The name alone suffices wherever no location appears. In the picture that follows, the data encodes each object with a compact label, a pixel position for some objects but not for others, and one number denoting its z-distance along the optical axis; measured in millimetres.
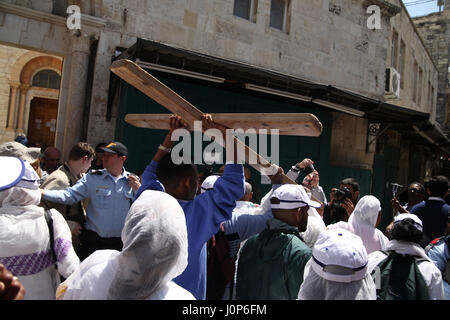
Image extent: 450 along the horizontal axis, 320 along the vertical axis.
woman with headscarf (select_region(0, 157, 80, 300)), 1920
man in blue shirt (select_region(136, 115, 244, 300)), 1882
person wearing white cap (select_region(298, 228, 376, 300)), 1506
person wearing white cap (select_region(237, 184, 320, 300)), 1961
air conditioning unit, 10375
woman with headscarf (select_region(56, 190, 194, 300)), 1055
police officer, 3105
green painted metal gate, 6125
